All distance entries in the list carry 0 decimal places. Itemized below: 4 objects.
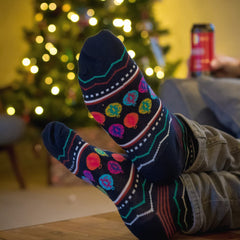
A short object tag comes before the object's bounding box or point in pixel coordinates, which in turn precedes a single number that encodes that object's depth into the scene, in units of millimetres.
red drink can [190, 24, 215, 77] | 1646
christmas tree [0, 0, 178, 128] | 2677
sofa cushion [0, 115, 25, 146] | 2438
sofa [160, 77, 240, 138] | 1410
